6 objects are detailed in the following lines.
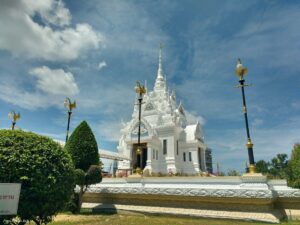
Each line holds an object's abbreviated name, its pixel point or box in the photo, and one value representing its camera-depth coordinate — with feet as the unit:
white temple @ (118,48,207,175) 99.50
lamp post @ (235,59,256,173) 40.31
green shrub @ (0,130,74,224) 22.57
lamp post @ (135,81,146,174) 61.31
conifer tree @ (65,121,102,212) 45.29
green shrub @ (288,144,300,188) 34.42
